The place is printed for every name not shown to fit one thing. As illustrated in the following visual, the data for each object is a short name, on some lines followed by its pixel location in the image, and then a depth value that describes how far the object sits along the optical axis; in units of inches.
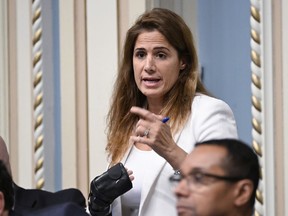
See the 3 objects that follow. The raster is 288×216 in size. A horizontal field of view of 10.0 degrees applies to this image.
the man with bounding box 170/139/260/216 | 151.8
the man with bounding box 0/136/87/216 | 209.8
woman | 201.5
